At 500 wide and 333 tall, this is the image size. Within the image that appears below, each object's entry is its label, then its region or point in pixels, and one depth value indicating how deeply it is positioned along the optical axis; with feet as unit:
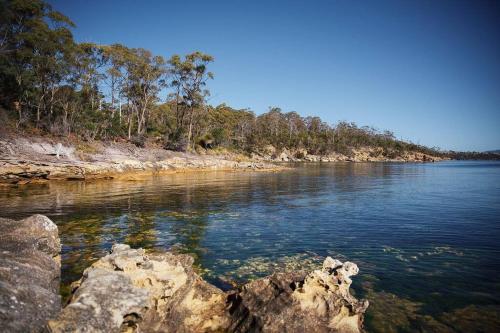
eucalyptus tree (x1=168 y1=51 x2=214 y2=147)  191.31
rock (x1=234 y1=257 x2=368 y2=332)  16.72
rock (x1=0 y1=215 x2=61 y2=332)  11.55
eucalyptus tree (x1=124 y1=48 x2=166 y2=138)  178.29
